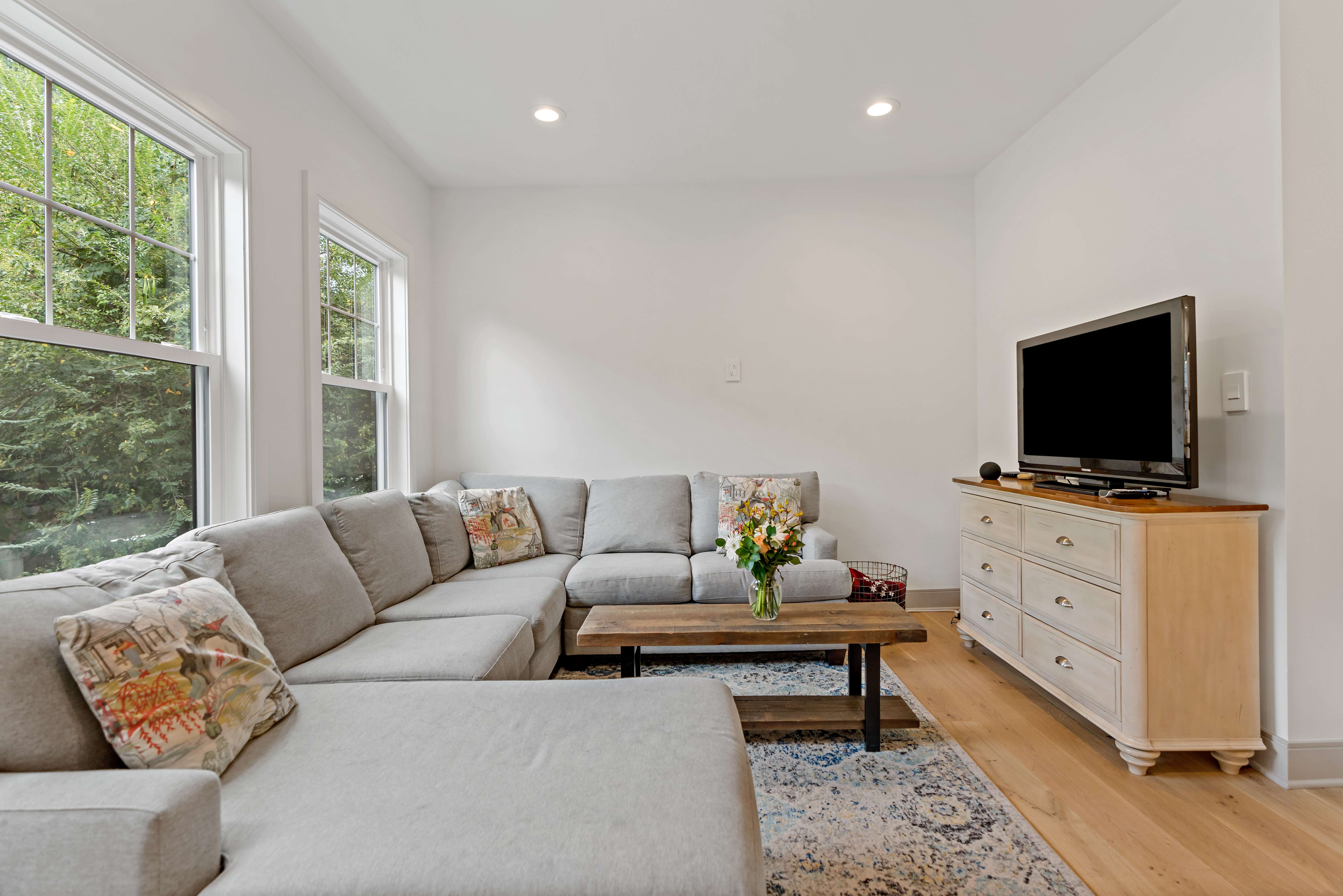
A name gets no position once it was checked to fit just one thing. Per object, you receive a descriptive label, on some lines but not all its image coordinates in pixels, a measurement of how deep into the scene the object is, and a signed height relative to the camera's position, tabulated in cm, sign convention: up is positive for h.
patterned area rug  149 -105
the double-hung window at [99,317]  150 +37
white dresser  188 -58
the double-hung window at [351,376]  282 +35
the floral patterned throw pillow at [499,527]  305 -41
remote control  205 -17
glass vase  211 -53
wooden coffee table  197 -61
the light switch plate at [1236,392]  195 +16
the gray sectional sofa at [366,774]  89 -61
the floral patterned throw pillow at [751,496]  329 -28
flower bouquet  211 -38
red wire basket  321 -77
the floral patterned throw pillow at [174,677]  108 -44
